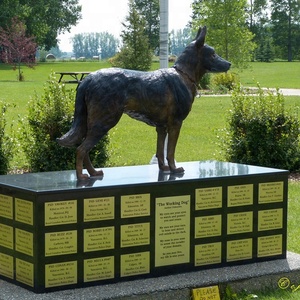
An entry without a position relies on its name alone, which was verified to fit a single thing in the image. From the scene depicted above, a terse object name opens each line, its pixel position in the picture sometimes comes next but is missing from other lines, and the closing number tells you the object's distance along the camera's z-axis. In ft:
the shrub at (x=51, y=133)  36.04
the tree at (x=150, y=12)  262.06
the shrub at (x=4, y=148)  36.29
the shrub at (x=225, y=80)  100.32
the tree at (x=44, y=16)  193.77
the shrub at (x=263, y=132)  39.75
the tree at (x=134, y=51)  132.87
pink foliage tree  160.45
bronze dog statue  19.83
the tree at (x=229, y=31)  130.62
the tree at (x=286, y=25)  264.93
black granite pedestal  18.15
